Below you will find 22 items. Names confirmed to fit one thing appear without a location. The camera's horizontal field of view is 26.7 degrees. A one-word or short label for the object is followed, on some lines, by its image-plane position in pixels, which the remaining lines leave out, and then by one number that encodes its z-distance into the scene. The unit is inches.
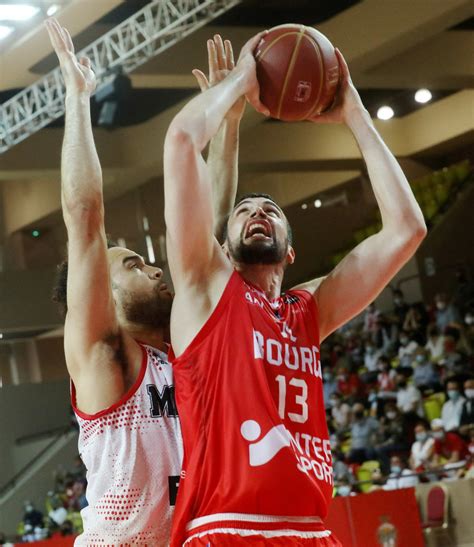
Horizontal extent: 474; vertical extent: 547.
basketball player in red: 118.6
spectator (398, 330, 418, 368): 640.4
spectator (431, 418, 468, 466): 497.7
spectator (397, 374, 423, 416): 584.1
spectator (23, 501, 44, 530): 722.2
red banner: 367.2
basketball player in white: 132.2
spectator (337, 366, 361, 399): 669.3
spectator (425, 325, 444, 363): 622.1
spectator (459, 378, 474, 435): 513.7
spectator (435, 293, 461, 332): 647.2
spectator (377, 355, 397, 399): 622.5
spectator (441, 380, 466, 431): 530.3
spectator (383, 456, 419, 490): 470.6
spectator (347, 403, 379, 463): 579.2
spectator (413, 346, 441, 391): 599.5
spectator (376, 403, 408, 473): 558.3
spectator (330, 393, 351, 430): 634.8
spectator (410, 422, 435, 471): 508.1
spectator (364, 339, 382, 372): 680.4
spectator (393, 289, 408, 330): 700.0
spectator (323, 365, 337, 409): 685.3
